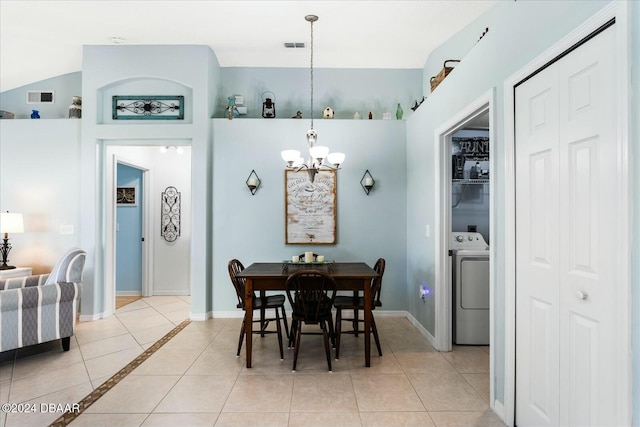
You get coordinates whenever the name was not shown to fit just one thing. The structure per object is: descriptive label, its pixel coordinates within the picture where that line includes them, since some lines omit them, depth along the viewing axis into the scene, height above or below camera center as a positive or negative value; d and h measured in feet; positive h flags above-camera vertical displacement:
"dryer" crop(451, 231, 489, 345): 11.43 -2.74
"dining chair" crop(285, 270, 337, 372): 9.44 -2.33
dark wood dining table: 9.87 -2.06
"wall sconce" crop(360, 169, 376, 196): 14.70 +1.39
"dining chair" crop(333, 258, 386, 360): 10.37 -2.83
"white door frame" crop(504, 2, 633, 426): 4.29 +1.12
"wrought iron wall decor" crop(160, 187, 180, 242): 19.25 -0.09
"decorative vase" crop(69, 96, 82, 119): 14.78 +4.43
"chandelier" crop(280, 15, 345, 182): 10.73 +1.85
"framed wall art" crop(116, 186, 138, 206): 19.02 +0.95
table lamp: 13.15 -0.54
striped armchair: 9.64 -2.75
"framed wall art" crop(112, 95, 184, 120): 14.65 +4.50
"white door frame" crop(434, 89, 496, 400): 11.05 -0.98
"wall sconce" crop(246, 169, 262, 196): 14.56 +1.35
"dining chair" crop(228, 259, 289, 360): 10.49 -2.89
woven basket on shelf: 11.03 +4.60
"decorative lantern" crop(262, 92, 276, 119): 15.25 +4.68
